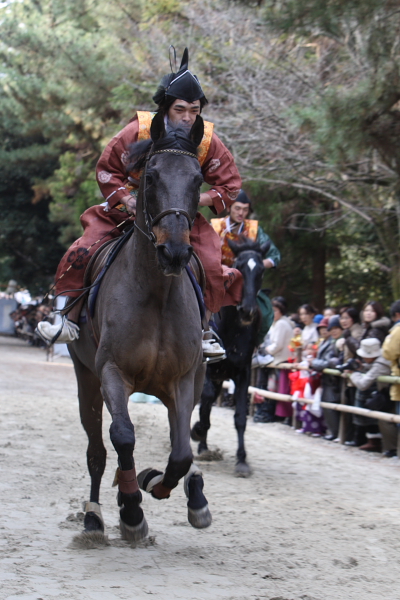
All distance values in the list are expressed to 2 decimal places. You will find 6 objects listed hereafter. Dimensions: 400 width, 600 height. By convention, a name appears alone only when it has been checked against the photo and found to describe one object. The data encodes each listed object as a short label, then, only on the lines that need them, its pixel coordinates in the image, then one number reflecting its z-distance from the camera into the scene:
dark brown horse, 9.18
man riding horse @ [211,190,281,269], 18.27
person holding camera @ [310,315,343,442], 22.52
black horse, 17.62
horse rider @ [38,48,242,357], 10.72
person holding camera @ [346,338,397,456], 19.90
